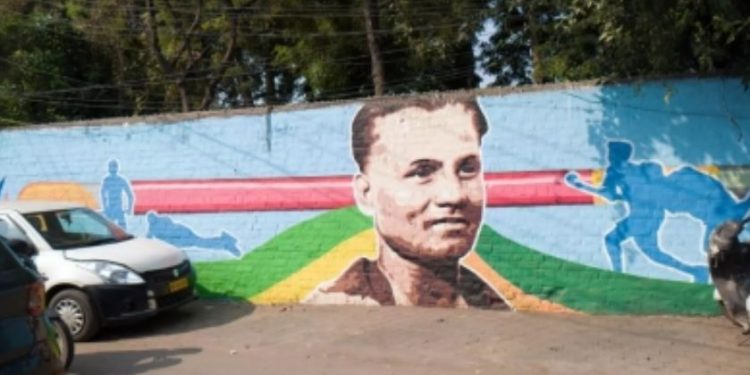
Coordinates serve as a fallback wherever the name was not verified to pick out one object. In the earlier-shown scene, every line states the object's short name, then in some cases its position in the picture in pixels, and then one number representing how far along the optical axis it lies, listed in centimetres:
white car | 865
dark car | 454
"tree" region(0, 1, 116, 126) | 2244
